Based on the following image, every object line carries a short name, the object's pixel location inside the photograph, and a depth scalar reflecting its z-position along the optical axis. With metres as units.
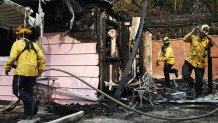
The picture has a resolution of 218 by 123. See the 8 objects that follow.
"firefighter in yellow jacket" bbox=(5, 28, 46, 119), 7.07
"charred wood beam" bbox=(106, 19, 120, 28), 9.84
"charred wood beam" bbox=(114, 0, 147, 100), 8.42
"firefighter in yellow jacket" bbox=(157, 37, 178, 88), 12.79
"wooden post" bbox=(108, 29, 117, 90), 10.15
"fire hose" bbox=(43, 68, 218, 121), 6.36
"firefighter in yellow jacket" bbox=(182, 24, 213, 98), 9.60
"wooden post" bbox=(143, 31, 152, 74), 14.95
